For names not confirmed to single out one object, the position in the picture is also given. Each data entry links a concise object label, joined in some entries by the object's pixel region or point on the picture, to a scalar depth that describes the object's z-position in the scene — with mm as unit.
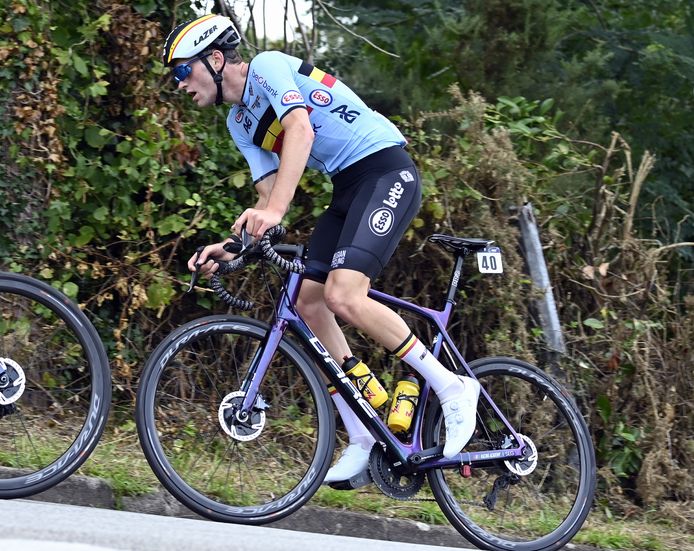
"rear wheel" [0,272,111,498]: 8141
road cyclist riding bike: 8570
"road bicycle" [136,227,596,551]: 8586
